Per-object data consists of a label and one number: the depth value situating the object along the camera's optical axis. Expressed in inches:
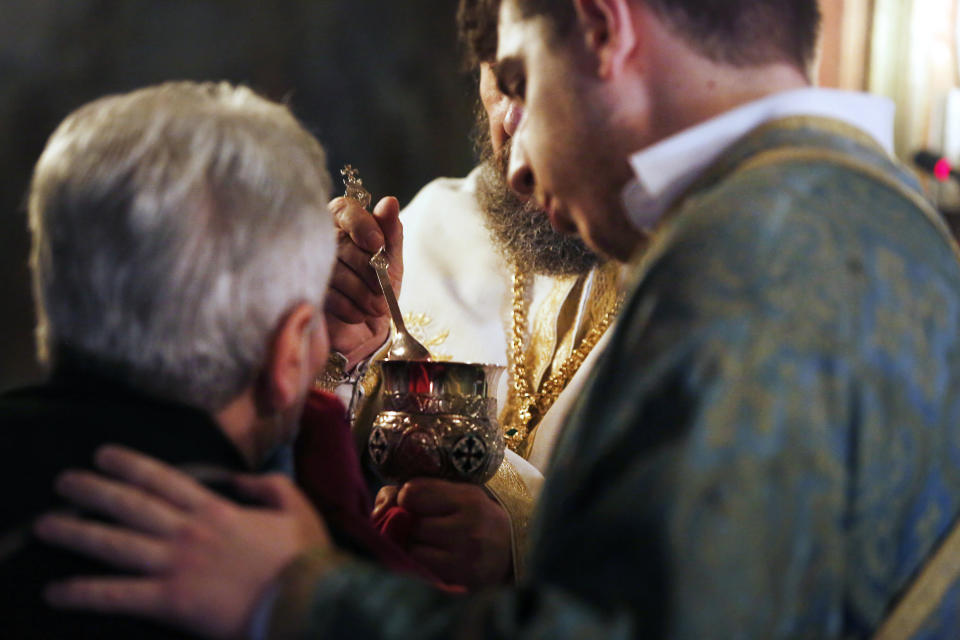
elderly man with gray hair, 60.0
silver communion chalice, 75.4
